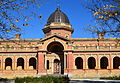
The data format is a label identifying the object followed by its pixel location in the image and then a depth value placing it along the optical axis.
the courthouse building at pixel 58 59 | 29.98
